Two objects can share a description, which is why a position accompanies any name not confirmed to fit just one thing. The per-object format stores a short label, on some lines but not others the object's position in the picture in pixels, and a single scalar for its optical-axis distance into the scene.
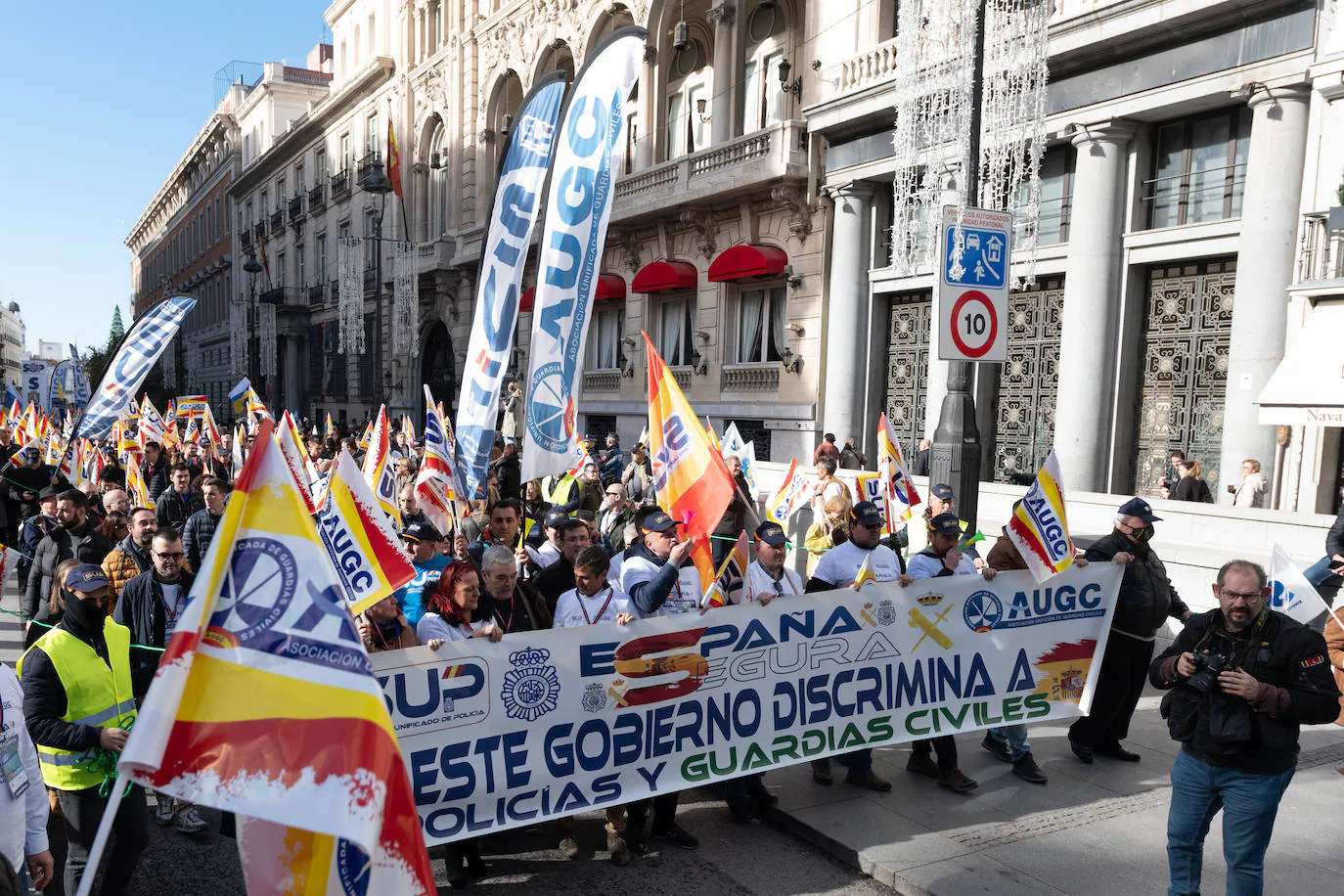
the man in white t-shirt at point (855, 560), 5.89
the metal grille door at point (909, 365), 17.47
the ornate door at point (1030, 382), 15.09
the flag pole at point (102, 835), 2.16
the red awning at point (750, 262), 19.14
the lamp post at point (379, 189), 21.97
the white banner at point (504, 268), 6.99
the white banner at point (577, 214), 6.85
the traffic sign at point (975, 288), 7.41
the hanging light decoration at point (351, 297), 32.41
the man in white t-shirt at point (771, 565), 5.77
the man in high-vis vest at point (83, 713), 3.76
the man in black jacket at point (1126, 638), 6.11
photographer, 3.71
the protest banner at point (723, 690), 4.52
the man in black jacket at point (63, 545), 6.77
